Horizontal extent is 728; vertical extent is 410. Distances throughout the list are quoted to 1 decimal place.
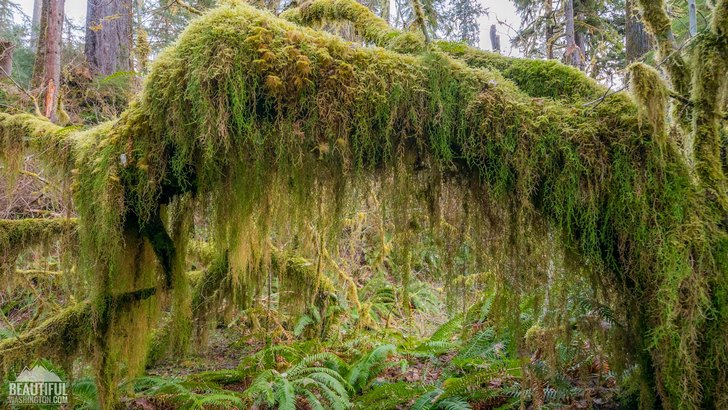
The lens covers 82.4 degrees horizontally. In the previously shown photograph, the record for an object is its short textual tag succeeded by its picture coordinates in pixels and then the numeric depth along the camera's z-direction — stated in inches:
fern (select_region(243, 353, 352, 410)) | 128.6
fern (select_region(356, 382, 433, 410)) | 133.6
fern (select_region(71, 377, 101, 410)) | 137.0
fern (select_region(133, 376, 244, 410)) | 128.5
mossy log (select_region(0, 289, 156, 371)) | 116.3
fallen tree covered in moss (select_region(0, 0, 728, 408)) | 82.7
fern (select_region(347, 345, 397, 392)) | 158.1
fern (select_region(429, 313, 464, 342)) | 181.5
